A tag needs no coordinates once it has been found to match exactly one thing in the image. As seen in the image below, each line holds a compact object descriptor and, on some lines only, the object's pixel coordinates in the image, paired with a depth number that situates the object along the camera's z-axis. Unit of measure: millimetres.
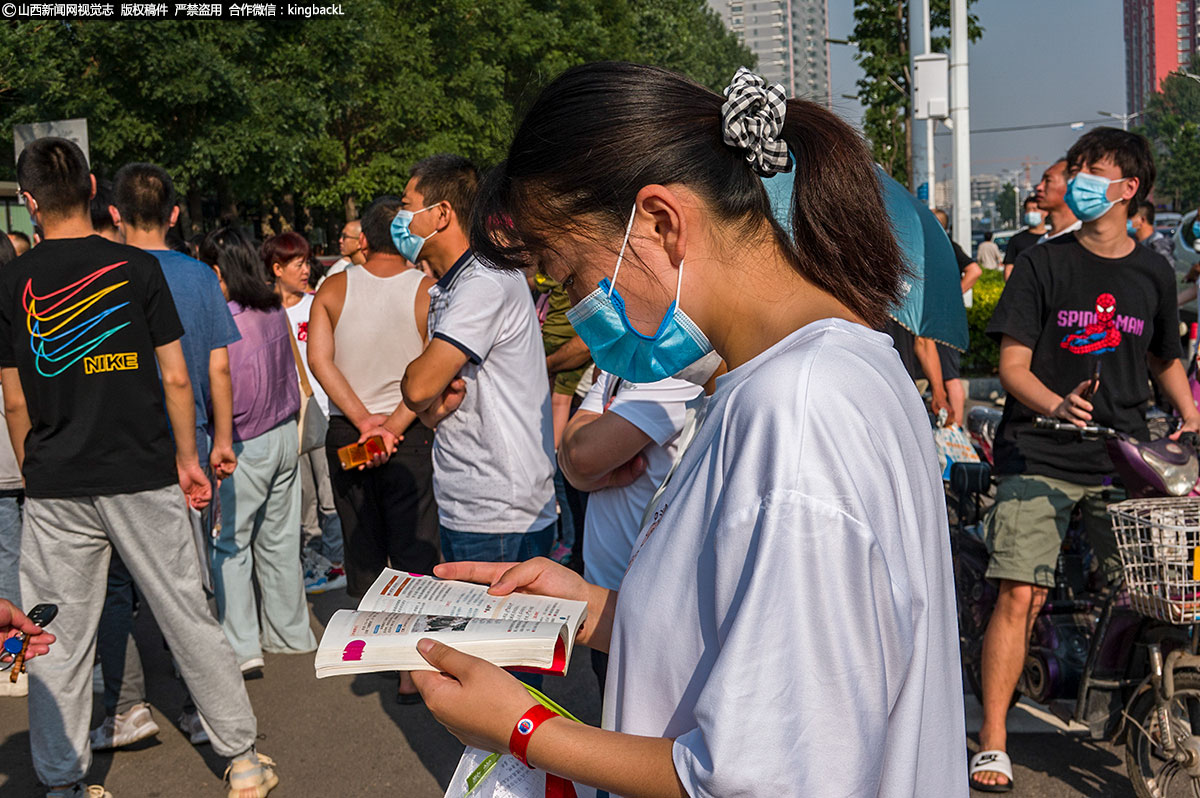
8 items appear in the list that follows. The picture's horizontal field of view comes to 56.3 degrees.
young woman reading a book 1221
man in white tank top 5082
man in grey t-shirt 3859
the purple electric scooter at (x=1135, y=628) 3299
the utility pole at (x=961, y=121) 16109
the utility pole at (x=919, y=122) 16703
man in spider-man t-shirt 3979
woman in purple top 5352
